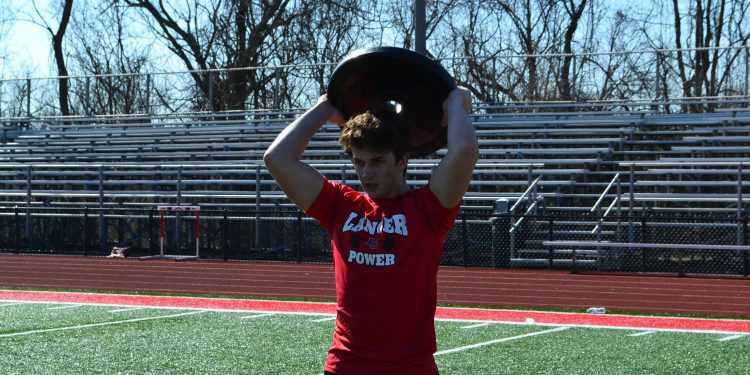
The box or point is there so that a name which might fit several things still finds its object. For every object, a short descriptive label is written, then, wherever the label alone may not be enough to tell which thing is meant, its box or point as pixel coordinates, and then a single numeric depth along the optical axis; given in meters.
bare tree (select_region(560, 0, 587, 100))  31.08
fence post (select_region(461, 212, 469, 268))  17.73
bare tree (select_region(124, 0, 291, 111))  31.62
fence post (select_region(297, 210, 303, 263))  18.62
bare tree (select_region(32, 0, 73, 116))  35.88
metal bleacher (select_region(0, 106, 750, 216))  20.34
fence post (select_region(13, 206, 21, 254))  21.41
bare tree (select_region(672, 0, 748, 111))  30.77
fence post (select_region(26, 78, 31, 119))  27.89
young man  3.56
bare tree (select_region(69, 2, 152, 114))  26.92
